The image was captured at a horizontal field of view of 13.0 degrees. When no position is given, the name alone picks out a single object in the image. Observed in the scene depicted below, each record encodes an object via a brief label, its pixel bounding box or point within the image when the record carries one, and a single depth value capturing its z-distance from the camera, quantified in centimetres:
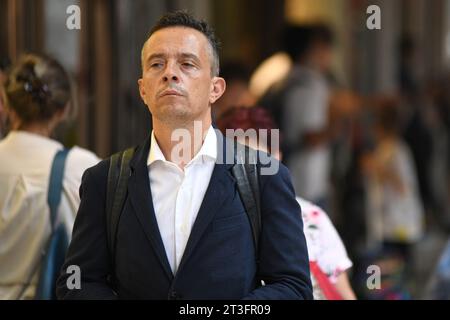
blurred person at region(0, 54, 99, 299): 772
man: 580
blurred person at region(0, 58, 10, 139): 832
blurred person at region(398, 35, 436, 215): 2164
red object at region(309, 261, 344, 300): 756
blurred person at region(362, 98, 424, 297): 1771
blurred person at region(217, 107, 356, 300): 758
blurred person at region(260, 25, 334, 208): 1513
